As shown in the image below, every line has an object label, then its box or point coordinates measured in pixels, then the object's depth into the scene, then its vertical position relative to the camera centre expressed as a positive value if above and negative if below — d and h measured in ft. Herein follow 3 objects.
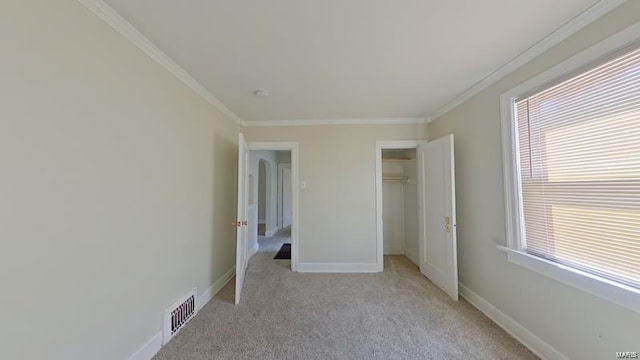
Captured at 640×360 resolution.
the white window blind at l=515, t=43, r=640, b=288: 4.76 +0.42
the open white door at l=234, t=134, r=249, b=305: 9.82 -0.94
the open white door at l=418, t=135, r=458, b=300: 9.96 -1.09
